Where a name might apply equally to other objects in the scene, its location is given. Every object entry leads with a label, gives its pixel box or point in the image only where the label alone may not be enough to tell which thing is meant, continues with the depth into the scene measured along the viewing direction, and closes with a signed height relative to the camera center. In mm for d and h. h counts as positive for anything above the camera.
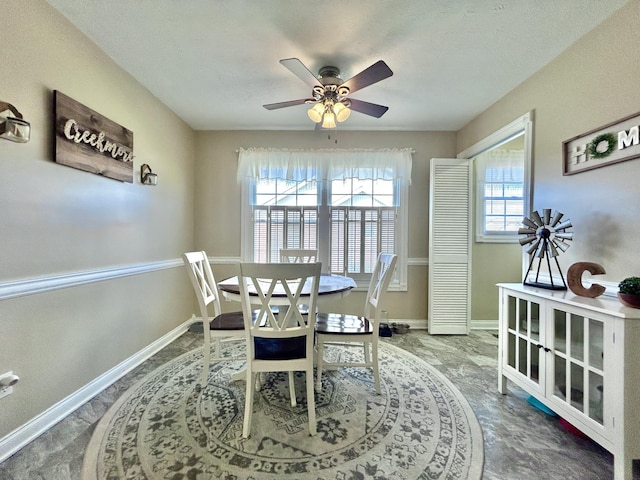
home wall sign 1520 +598
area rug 1347 -1143
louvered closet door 3307 +23
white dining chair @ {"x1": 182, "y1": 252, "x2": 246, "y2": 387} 1975 -654
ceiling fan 1942 +1118
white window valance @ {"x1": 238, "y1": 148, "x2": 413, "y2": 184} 3477 +978
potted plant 1288 -237
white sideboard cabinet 1208 -638
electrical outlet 1405 -818
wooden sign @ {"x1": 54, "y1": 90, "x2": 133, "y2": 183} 1719 +690
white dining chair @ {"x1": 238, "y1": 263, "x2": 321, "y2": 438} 1511 -557
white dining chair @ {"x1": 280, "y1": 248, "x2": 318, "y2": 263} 2983 -156
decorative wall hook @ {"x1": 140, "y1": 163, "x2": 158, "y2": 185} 2566 +588
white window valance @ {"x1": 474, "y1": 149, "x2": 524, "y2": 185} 3531 +987
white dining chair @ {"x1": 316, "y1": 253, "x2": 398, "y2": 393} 1937 -658
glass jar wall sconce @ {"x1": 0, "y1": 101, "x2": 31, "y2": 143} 1377 +561
